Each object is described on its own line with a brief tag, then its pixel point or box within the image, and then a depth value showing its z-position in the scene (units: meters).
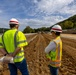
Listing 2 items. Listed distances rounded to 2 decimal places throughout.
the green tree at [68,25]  142.00
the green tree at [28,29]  166.21
